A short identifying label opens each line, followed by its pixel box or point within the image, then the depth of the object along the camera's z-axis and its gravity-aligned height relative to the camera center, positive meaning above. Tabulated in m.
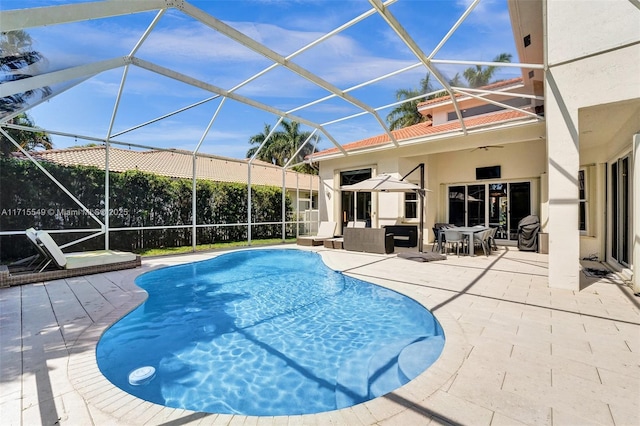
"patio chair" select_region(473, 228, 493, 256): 9.05 -0.85
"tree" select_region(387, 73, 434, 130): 24.69 +8.46
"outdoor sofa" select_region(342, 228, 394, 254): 10.07 -0.98
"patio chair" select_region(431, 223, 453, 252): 9.77 -0.74
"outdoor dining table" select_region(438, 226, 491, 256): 9.06 -0.65
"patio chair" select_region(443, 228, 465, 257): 9.11 -0.75
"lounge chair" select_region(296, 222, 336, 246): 12.30 -1.02
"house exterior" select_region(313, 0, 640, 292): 4.91 +1.82
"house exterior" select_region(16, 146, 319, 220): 11.95 +2.82
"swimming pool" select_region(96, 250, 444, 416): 2.88 -1.74
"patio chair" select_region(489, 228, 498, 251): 9.99 -1.00
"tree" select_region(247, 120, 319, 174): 28.84 +7.11
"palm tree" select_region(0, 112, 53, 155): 8.58 +3.15
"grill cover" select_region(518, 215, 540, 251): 10.05 -0.74
